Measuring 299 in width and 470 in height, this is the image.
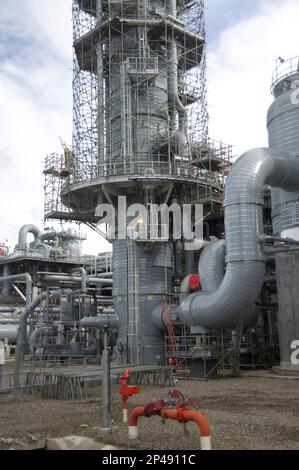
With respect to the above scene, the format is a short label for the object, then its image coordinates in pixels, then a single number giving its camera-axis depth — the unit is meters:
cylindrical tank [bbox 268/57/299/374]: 25.31
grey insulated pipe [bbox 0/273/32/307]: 48.24
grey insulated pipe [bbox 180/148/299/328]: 24.08
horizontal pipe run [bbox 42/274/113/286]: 45.47
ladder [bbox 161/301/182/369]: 30.72
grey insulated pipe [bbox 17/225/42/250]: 61.69
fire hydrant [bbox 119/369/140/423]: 12.39
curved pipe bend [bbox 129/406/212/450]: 8.88
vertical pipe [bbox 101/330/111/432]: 11.75
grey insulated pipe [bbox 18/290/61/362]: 41.53
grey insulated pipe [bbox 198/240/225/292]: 27.48
